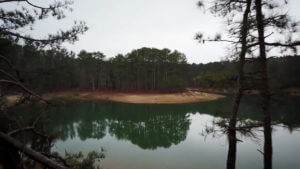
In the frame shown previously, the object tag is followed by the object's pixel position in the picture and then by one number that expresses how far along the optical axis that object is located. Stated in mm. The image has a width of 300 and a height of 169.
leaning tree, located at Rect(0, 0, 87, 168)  2410
